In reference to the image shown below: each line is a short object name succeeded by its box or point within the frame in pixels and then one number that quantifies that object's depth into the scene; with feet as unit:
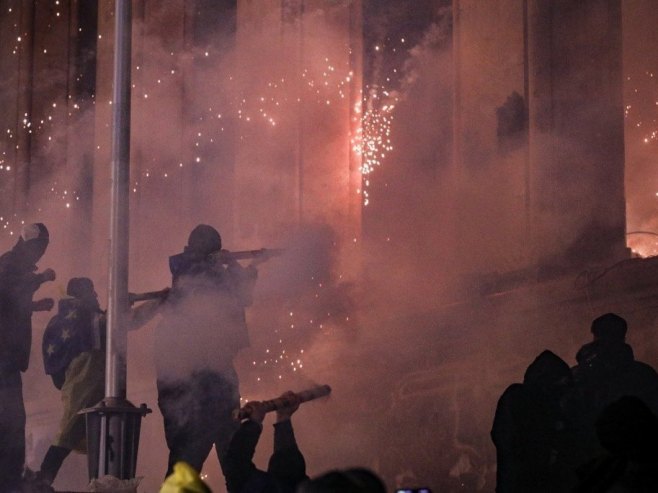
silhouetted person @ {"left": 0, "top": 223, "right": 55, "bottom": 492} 60.63
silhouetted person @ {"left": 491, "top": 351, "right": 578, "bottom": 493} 45.01
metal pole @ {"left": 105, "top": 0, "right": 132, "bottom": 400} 52.05
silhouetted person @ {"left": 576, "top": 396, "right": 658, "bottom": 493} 32.88
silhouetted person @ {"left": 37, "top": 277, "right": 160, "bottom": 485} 59.19
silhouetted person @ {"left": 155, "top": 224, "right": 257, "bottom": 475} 57.18
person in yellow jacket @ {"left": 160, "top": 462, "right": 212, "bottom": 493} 29.45
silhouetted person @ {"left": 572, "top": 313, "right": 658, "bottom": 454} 46.83
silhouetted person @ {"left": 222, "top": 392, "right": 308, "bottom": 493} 42.39
